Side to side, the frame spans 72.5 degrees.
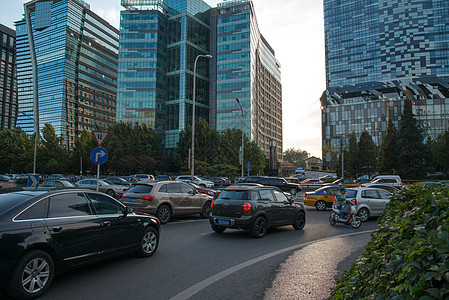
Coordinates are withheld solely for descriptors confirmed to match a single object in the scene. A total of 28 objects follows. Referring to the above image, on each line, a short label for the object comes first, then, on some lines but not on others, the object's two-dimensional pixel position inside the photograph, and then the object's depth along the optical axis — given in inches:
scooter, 468.8
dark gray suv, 360.2
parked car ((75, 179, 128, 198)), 934.4
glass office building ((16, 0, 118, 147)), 5098.4
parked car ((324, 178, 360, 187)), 1571.4
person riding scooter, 475.2
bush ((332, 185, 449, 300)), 81.9
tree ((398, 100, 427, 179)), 1918.1
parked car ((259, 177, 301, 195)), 1207.4
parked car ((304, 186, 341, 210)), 688.4
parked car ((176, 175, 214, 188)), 1395.2
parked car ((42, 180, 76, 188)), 929.5
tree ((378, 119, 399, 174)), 2023.9
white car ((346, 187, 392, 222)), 541.3
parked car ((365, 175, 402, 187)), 1229.7
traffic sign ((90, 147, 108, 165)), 473.7
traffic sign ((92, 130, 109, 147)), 485.1
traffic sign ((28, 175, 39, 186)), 661.0
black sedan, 167.3
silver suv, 449.7
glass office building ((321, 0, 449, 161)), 4033.0
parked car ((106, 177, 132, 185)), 1076.0
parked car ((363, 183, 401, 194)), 727.7
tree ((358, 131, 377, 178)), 2303.2
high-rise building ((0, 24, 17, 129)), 5418.3
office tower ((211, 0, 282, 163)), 3619.6
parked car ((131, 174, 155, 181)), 1657.5
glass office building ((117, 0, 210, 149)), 3713.1
